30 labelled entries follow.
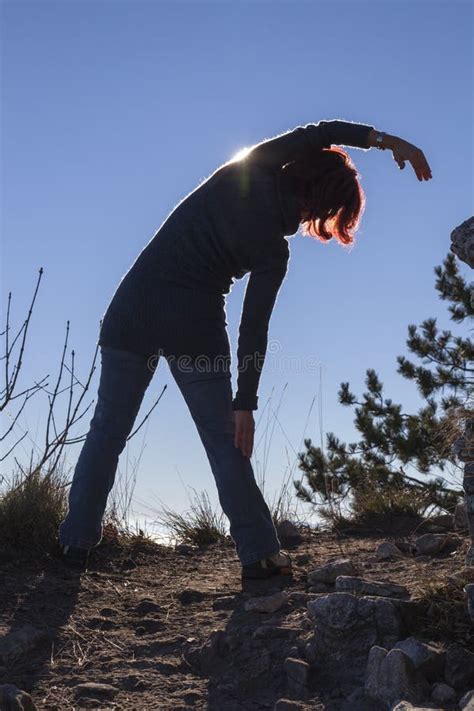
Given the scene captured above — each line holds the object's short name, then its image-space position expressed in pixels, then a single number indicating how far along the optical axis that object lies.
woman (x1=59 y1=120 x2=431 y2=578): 3.46
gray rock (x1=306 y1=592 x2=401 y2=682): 2.62
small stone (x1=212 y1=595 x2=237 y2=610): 3.31
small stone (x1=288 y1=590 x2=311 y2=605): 3.15
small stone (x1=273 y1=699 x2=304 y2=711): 2.35
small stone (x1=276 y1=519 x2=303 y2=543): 4.68
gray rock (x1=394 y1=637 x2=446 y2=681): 2.42
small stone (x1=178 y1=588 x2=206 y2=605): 3.51
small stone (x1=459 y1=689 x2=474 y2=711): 2.13
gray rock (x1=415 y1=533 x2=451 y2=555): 3.83
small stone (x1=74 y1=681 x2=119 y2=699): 2.60
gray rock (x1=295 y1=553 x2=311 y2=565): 3.97
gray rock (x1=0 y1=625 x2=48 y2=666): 2.86
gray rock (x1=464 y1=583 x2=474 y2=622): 2.55
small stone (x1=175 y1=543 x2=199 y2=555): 4.62
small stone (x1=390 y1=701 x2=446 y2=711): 2.14
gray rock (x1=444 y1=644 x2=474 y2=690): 2.40
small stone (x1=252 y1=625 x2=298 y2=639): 2.82
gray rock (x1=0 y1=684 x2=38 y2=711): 2.39
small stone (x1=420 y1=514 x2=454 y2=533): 4.46
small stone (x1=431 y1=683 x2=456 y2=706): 2.32
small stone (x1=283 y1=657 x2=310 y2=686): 2.51
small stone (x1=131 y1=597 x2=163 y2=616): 3.39
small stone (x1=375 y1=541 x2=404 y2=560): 3.83
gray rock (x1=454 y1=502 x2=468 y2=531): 4.12
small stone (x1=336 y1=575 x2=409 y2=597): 2.87
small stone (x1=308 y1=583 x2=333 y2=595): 3.29
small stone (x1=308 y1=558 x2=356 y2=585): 3.42
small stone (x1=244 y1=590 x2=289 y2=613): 3.11
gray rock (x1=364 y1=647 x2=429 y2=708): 2.33
